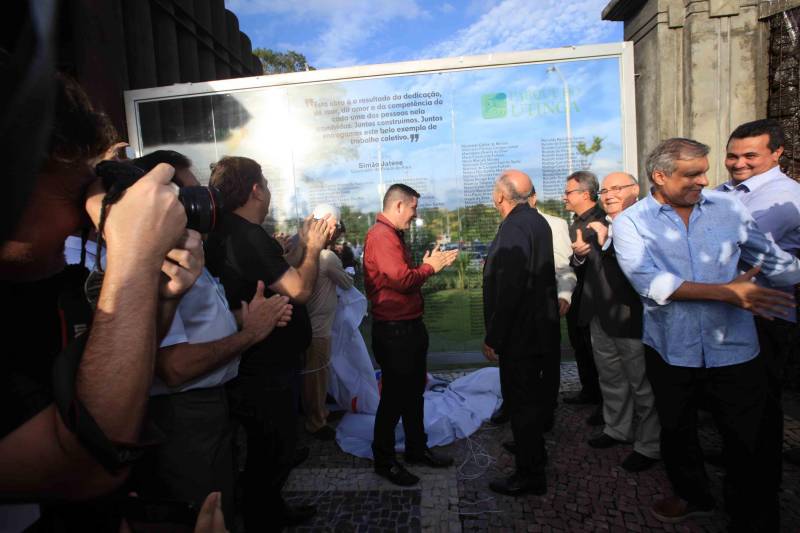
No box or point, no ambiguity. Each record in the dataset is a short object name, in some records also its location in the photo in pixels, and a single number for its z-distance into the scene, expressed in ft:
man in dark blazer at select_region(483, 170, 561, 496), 8.55
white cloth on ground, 11.36
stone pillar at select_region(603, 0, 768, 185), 13.73
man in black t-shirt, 7.09
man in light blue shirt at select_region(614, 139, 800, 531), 6.61
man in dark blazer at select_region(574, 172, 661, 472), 9.55
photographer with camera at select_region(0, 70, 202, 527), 2.35
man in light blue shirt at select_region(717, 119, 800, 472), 7.59
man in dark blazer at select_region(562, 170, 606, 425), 11.33
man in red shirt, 9.43
